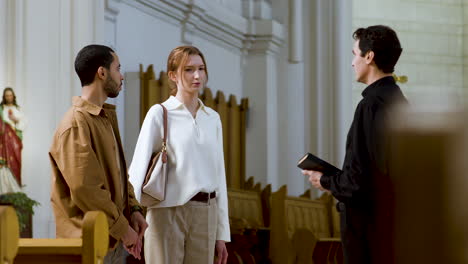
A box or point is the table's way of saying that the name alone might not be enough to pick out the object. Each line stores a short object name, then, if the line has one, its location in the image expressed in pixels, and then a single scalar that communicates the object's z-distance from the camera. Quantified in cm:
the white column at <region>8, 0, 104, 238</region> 1220
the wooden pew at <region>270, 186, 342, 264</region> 1596
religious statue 1156
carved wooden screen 1865
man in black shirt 442
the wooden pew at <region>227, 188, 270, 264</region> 1544
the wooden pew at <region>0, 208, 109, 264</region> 371
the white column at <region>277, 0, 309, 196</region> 2169
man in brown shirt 482
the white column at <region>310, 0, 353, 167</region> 2164
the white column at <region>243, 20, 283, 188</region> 2087
